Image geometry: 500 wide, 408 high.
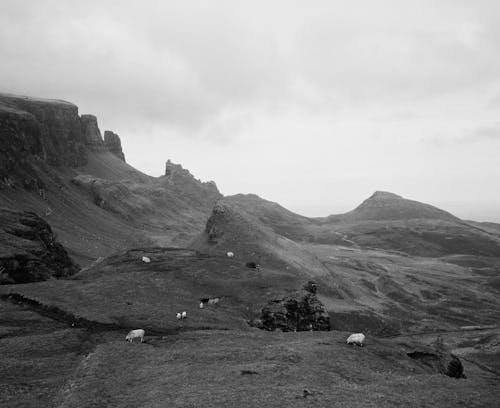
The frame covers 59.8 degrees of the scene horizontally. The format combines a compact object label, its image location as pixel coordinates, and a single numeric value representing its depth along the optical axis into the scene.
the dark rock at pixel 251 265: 101.00
